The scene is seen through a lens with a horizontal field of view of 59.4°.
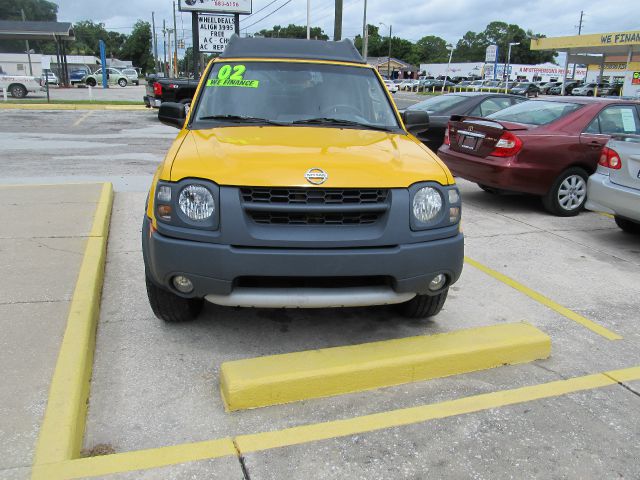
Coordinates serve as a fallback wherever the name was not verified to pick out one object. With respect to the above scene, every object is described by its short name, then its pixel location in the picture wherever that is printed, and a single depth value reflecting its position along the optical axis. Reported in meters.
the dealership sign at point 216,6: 19.08
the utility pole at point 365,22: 41.38
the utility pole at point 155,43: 80.56
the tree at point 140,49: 110.82
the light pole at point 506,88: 46.57
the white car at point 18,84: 26.84
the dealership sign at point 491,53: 59.72
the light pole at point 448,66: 62.55
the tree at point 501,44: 135.75
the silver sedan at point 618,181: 5.84
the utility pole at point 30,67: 32.25
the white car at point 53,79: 45.09
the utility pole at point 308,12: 35.70
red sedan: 7.27
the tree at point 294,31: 88.49
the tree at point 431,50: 137.40
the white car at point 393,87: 51.63
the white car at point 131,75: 53.19
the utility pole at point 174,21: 56.16
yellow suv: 3.13
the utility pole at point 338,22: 22.45
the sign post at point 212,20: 19.23
